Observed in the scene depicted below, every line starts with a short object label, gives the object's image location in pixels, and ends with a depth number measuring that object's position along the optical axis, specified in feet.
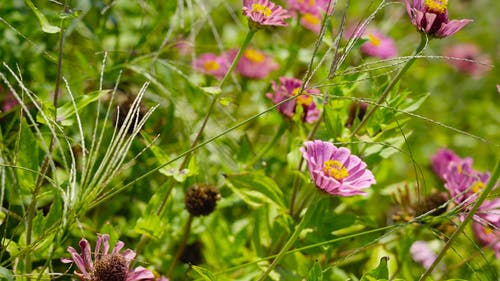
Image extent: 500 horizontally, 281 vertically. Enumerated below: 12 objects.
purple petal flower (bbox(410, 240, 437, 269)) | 4.63
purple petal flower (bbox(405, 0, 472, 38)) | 3.86
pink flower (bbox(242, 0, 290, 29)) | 3.90
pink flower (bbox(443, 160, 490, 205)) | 4.14
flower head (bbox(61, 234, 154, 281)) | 3.65
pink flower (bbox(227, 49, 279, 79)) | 4.77
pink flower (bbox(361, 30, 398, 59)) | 4.94
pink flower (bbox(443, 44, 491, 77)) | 6.87
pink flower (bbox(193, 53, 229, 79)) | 4.76
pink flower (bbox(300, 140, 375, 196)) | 3.73
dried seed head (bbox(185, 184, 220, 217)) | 4.07
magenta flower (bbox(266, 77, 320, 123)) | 4.21
